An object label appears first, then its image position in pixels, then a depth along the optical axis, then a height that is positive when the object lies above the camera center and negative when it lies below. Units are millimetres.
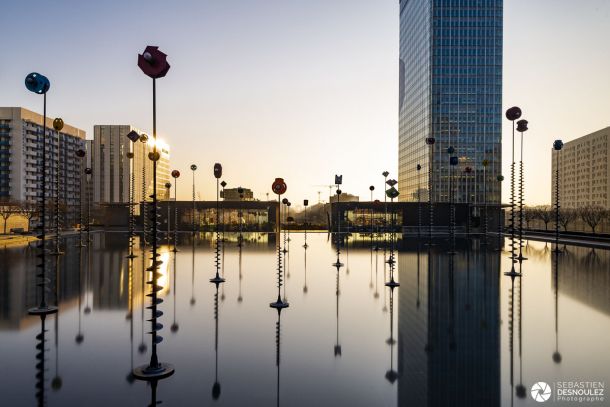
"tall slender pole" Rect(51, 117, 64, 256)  24859 +4800
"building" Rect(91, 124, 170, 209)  174875 +18848
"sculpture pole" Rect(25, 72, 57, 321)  16491 +2255
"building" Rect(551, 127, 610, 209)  167000 +16318
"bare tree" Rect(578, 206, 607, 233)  71238 -1037
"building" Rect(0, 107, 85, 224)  117688 +15198
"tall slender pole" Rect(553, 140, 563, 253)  38031 +5823
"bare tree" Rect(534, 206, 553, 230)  76062 -1274
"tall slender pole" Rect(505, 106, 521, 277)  28291 +6325
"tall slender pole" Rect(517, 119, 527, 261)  29812 +2428
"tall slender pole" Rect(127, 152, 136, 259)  34491 -1081
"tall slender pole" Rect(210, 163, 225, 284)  26438 +2320
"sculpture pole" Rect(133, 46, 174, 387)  10320 -1408
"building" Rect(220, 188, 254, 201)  128750 +4271
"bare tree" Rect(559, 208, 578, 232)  87162 -1537
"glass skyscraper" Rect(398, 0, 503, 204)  115500 +32467
